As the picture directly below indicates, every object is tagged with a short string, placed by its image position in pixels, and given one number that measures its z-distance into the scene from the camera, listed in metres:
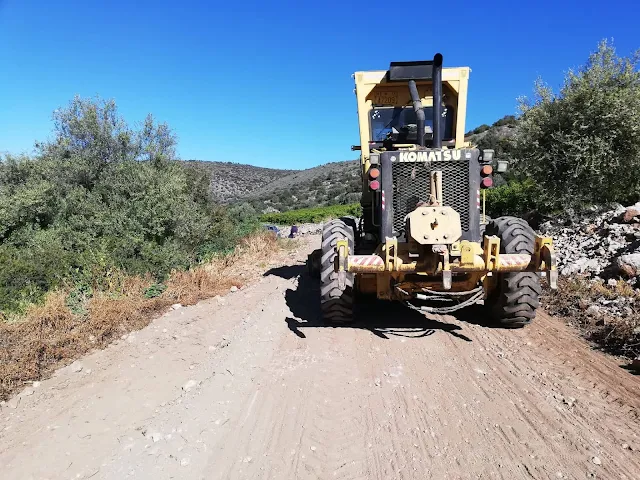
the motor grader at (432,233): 4.64
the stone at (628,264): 6.64
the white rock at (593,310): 5.80
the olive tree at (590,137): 10.64
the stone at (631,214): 8.79
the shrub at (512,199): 14.07
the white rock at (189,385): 4.29
